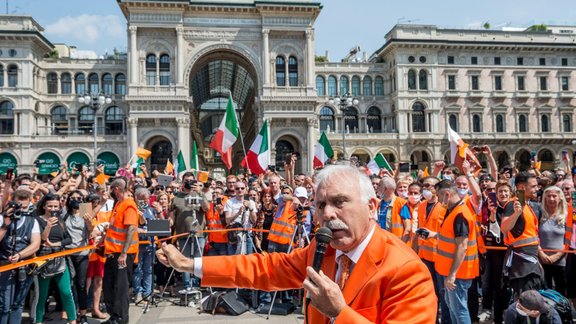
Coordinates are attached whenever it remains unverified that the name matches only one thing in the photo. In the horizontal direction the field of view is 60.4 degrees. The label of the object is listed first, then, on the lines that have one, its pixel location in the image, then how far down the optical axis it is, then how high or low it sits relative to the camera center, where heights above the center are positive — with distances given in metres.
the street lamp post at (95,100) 26.59 +4.55
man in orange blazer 2.23 -0.47
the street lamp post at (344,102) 27.19 +4.07
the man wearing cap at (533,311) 4.99 -1.44
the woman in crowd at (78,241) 8.30 -1.00
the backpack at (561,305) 5.14 -1.42
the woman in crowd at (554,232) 7.38 -0.95
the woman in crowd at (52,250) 7.46 -1.03
